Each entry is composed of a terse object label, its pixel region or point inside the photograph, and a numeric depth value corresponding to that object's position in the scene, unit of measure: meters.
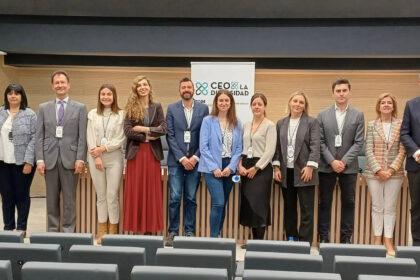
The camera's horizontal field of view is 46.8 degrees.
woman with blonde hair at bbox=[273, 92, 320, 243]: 4.27
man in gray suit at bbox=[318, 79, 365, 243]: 4.31
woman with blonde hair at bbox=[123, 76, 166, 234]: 4.33
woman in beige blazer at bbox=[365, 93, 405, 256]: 4.26
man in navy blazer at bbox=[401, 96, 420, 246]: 4.16
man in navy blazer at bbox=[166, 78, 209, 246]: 4.41
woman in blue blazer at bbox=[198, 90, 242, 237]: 4.27
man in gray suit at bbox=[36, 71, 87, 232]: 4.42
